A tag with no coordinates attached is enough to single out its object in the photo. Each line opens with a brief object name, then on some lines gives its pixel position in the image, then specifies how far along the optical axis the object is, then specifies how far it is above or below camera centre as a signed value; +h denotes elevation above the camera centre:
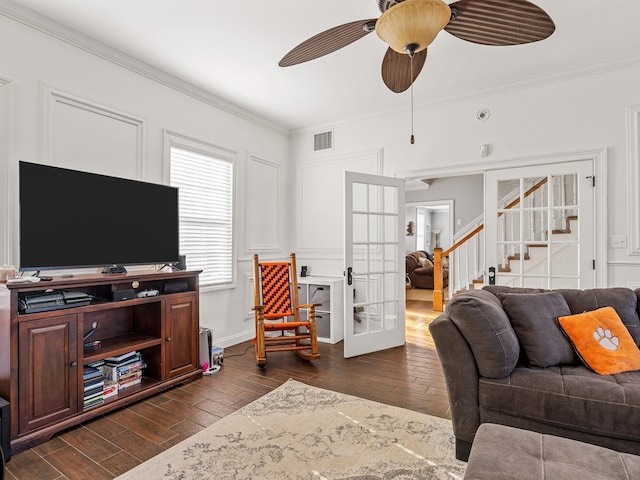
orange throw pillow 1.98 -0.58
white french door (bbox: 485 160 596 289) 3.44 +0.15
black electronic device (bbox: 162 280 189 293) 3.03 -0.39
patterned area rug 1.86 -1.20
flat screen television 2.32 +0.15
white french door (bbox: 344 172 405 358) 3.92 -0.23
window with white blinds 3.72 +0.32
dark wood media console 2.09 -0.74
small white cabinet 4.33 -0.77
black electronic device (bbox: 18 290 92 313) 2.15 -0.38
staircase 3.50 -0.01
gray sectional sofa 1.70 -0.72
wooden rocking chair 3.61 -0.70
